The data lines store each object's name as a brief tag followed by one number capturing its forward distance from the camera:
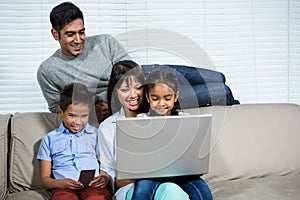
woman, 3.13
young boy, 3.15
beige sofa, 3.28
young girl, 2.96
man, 3.36
